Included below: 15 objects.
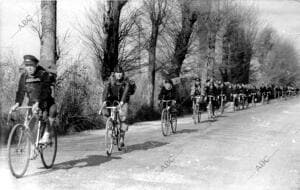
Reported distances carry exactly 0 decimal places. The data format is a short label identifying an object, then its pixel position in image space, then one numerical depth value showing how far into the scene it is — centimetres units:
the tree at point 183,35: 3186
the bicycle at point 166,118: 1465
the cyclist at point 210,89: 2128
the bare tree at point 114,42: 2114
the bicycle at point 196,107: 1972
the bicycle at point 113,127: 1010
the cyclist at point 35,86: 747
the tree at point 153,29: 2805
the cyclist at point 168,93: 1461
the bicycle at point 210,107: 2155
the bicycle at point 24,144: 710
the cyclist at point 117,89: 1017
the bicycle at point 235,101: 3341
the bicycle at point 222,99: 2588
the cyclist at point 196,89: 1883
